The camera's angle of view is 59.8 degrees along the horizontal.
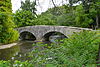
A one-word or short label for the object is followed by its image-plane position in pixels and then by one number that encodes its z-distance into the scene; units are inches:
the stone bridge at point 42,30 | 415.5
